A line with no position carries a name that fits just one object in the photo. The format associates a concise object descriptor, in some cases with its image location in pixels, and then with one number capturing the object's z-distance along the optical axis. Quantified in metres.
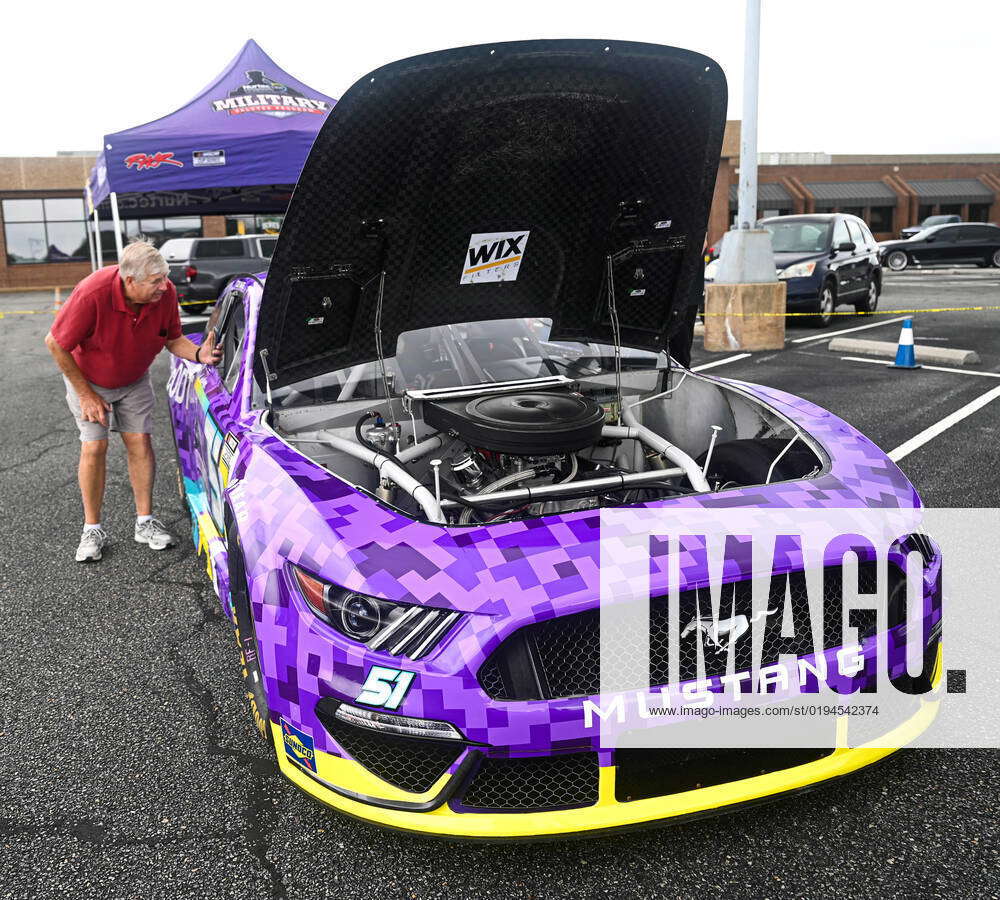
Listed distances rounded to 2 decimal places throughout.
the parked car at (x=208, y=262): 16.77
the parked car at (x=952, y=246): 25.45
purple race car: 2.07
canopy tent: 10.17
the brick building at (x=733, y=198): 33.91
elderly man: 4.27
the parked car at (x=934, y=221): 29.37
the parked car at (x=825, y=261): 12.47
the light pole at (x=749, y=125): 10.40
